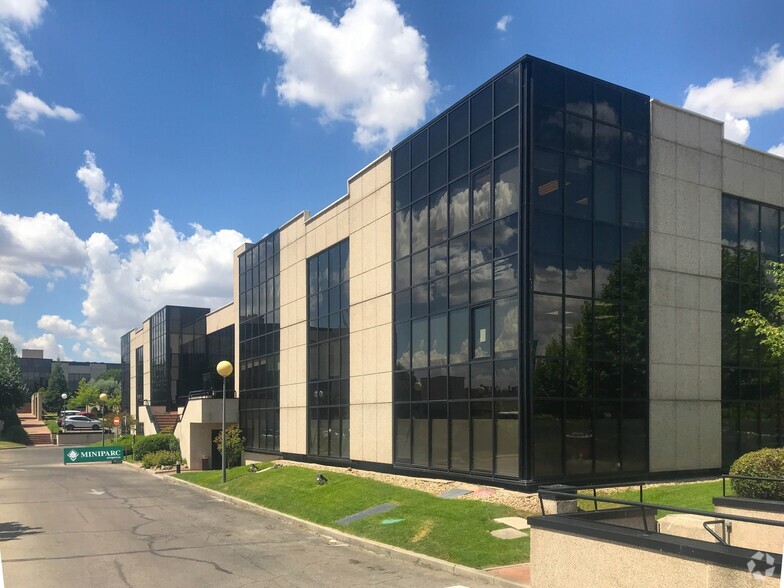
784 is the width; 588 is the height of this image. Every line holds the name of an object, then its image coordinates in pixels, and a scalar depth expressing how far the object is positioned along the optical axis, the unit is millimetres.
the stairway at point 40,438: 69344
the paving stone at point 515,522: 13852
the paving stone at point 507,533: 13266
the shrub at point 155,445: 42906
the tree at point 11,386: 70375
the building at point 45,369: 132712
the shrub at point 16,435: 67375
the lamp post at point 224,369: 27234
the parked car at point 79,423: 72875
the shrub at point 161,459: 38438
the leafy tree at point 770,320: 18125
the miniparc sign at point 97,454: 41875
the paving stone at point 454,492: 17817
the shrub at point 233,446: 35562
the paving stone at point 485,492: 17353
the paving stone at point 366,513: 16672
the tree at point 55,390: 107688
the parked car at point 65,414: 74500
